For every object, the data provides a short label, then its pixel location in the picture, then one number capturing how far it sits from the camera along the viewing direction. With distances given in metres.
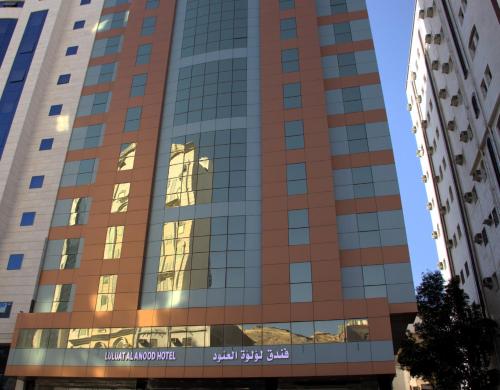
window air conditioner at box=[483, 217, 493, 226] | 40.00
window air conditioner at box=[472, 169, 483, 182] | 42.29
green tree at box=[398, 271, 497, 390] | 35.06
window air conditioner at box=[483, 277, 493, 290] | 40.88
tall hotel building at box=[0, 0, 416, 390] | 35.53
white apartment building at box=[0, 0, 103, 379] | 43.88
